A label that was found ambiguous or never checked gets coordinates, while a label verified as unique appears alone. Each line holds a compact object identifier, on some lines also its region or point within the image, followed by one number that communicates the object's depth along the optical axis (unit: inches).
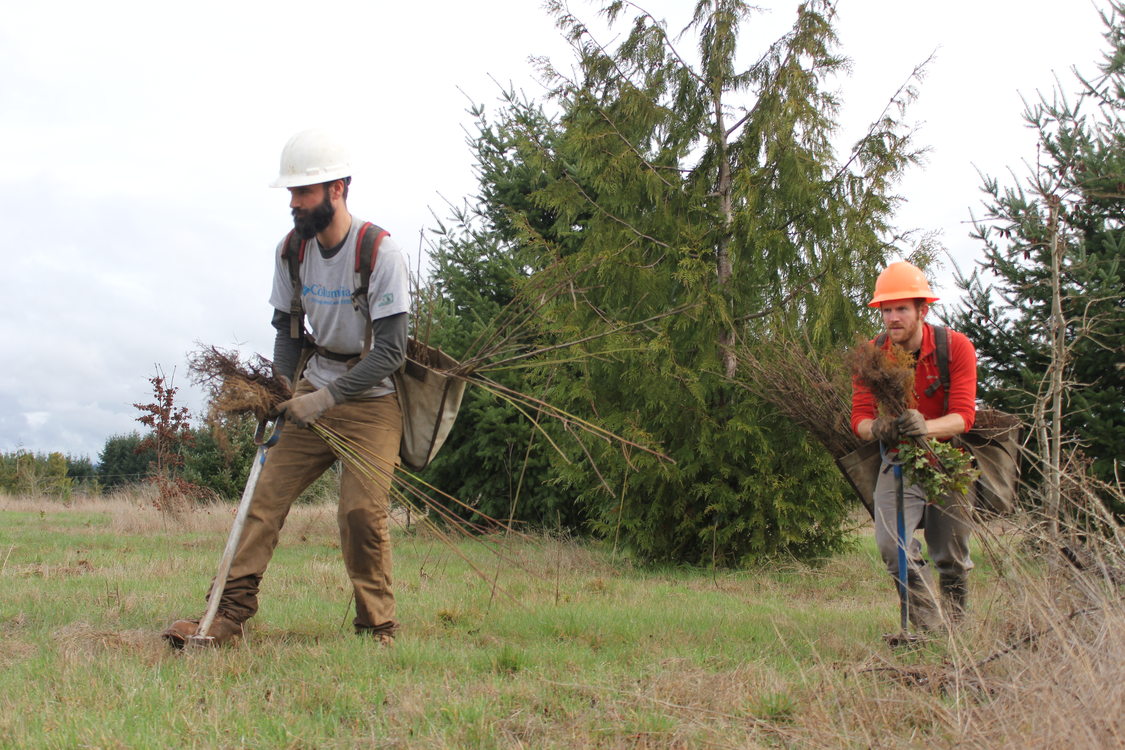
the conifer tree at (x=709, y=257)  322.7
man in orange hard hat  182.2
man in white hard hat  177.2
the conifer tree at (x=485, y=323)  450.3
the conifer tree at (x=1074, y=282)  343.0
